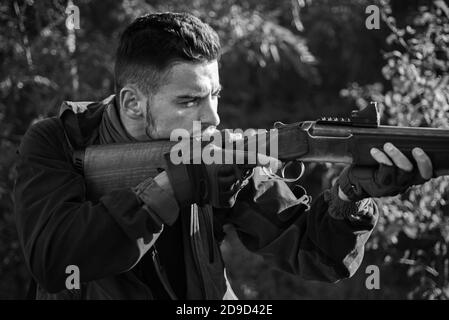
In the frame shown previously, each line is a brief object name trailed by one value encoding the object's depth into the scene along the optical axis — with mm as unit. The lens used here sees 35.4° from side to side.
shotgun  2971
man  2887
